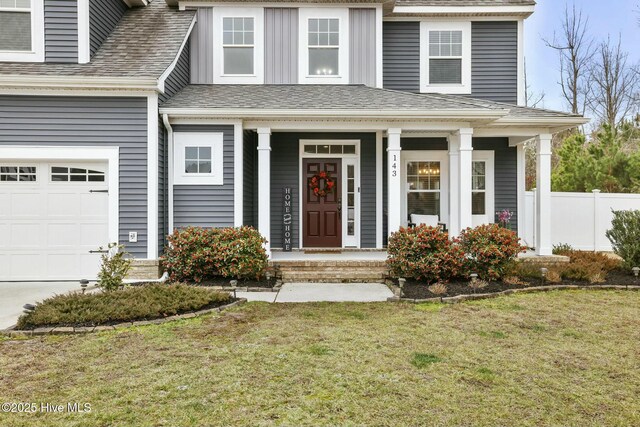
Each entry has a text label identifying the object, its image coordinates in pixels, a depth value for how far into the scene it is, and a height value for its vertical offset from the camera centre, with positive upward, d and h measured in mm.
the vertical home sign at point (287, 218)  9359 -211
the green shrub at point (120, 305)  4809 -1175
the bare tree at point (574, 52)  20375 +7532
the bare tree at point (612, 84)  19750 +5818
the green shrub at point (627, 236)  7723 -537
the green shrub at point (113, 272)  5695 -876
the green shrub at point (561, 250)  9109 -932
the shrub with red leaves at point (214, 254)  7043 -763
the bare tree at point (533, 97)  22375 +5905
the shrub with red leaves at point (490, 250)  7074 -709
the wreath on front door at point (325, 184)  9656 +552
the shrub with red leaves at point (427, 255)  7043 -798
